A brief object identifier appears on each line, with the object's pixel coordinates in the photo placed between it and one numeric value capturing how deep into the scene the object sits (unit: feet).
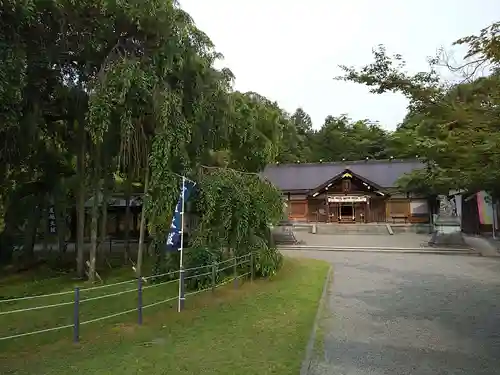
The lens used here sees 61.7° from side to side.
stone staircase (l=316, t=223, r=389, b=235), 100.78
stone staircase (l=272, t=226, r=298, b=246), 81.22
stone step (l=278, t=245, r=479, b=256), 63.62
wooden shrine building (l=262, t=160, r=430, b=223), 112.47
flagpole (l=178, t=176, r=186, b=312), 25.93
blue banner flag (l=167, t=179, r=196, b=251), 27.76
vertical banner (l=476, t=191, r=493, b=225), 85.97
